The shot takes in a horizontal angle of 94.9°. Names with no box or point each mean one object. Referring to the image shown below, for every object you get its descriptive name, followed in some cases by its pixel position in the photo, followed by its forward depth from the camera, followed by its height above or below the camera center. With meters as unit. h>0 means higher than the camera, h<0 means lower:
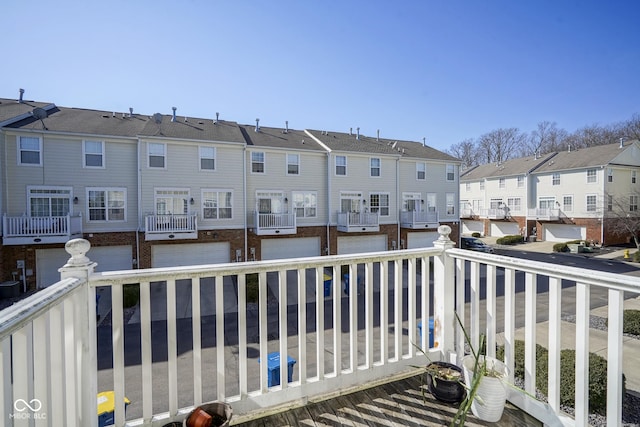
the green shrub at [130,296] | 9.72 -2.86
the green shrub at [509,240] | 24.08 -2.74
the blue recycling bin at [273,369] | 3.96 -2.20
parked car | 19.08 -2.53
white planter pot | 1.89 -1.23
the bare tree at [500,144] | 33.91 +7.38
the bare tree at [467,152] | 36.34 +6.95
